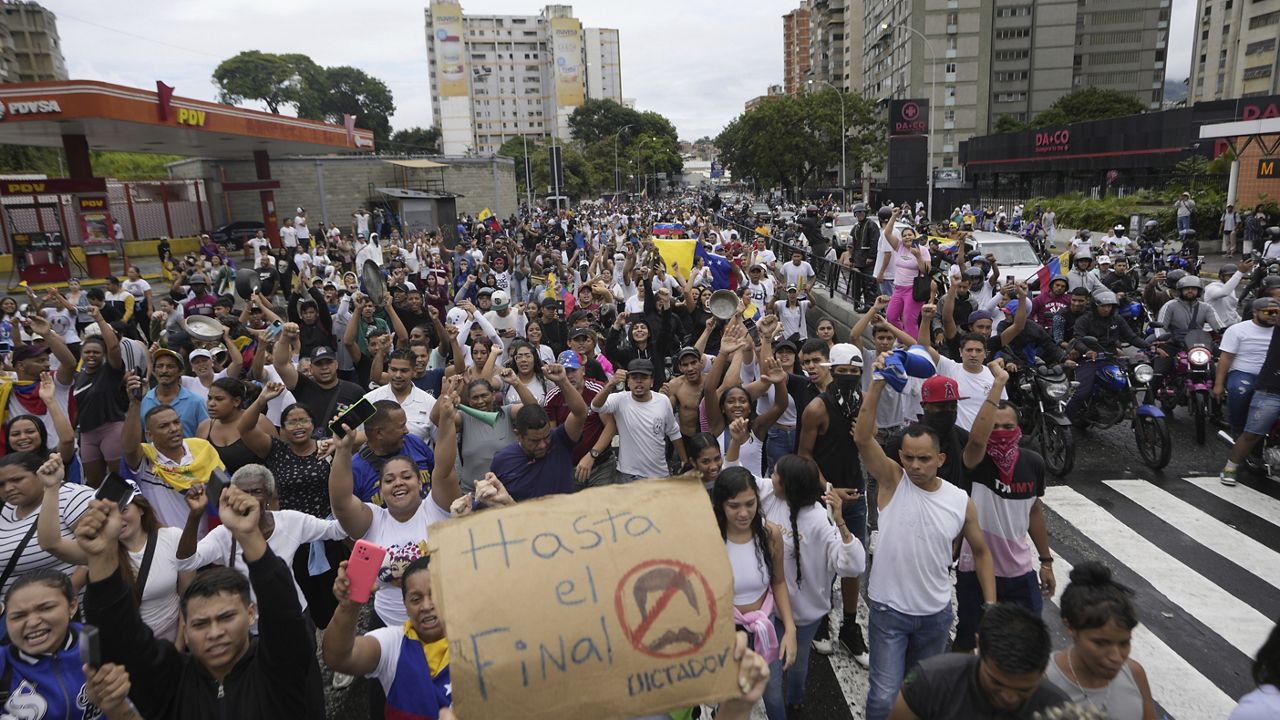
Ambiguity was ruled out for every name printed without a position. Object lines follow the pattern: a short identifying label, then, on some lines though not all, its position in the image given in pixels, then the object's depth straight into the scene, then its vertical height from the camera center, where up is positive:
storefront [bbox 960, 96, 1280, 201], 32.81 +1.42
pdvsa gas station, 20.20 +2.60
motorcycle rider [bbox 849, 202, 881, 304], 15.73 -1.25
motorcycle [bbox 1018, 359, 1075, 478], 7.80 -2.33
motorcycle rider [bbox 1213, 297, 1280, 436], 7.15 -1.67
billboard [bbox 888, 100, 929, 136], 47.00 +4.13
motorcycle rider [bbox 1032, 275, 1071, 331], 9.66 -1.51
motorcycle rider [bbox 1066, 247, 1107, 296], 10.62 -1.31
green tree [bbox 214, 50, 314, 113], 91.44 +15.52
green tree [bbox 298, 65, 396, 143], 98.75 +14.20
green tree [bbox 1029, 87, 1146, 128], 67.88 +6.27
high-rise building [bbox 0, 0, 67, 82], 83.88 +19.49
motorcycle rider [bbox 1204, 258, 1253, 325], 9.17 -1.42
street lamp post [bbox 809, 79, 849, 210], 54.66 -0.12
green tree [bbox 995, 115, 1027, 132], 70.00 +5.28
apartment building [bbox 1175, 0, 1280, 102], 55.88 +9.26
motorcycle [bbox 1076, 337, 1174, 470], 7.89 -2.37
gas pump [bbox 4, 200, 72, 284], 20.52 -0.95
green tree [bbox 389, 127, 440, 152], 103.19 +8.93
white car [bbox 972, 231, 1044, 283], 14.70 -1.33
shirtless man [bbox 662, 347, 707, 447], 5.89 -1.47
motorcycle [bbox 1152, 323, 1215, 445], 8.45 -2.26
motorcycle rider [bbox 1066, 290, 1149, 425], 8.80 -1.65
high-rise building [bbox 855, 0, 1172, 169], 72.81 +12.43
